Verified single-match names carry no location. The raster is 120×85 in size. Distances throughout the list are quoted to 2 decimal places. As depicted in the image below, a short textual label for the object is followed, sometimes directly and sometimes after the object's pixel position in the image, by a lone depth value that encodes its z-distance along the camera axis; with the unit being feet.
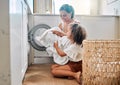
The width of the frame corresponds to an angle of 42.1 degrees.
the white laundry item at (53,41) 7.13
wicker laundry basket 5.47
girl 6.71
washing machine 8.71
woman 7.54
